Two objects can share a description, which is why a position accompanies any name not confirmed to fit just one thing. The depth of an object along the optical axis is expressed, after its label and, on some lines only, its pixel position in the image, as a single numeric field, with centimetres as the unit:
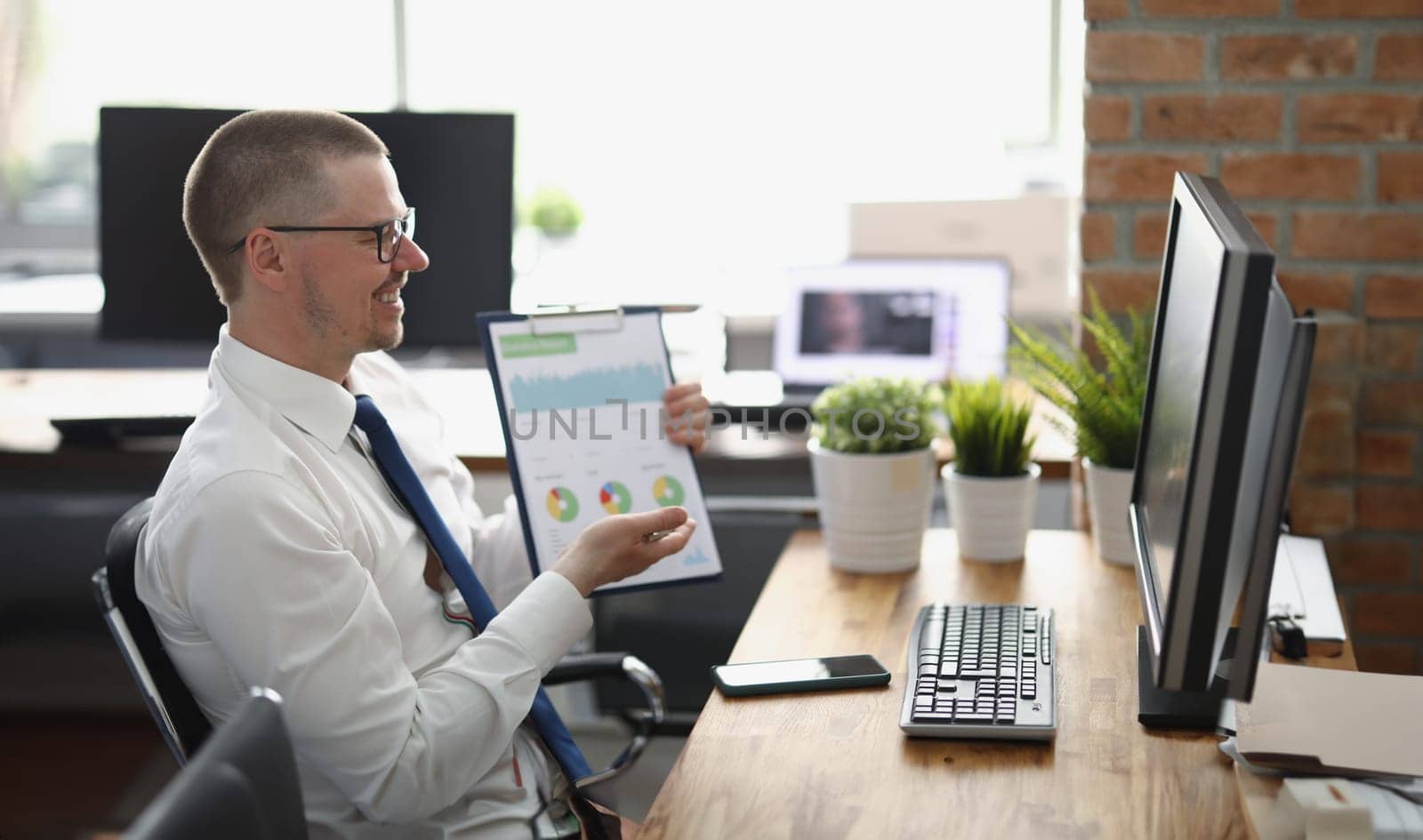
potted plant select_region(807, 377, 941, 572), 185
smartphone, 145
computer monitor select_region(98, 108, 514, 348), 227
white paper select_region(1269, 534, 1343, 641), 155
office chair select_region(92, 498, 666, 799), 132
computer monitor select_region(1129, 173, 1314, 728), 97
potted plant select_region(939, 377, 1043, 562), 188
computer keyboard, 131
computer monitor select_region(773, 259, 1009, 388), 278
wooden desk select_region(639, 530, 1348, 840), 115
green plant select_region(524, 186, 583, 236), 435
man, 128
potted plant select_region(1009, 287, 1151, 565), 184
